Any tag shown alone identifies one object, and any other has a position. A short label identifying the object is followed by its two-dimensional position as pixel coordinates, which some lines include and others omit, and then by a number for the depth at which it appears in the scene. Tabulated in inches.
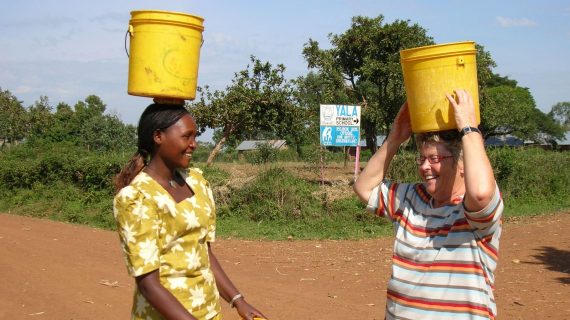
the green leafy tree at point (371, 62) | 730.8
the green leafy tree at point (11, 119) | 1163.3
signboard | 467.5
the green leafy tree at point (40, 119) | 1122.7
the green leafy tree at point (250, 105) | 649.0
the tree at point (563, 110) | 3211.1
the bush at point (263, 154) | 569.6
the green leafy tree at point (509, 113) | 985.5
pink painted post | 432.1
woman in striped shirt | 76.0
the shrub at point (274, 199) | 473.1
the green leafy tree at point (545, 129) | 1936.5
